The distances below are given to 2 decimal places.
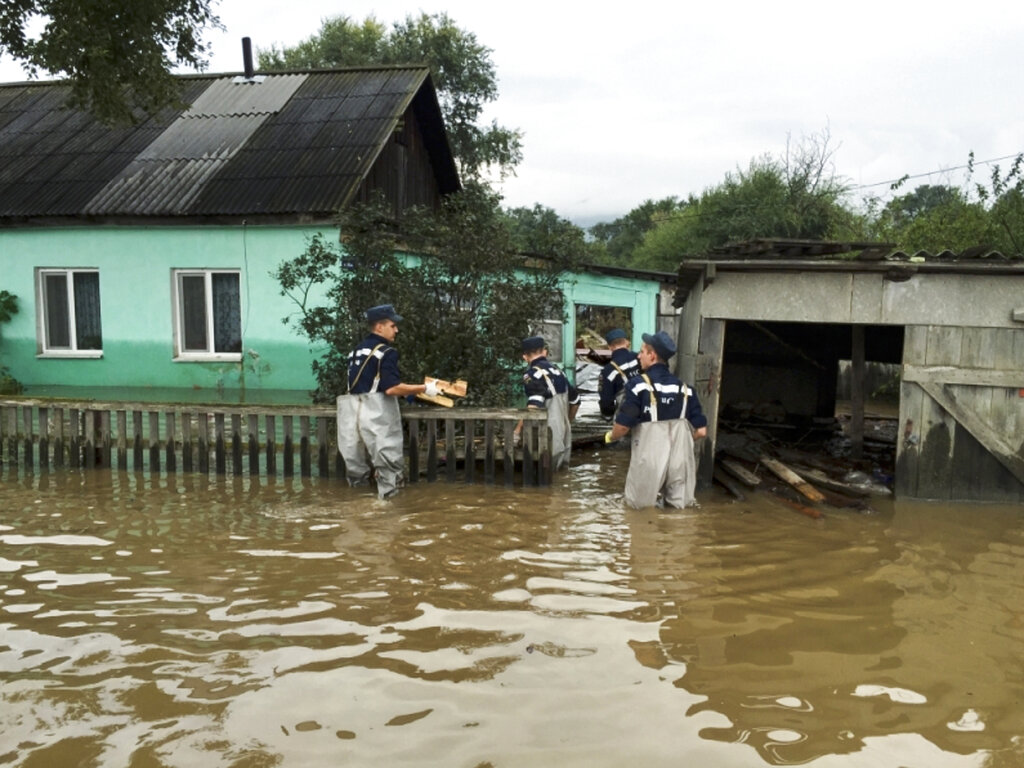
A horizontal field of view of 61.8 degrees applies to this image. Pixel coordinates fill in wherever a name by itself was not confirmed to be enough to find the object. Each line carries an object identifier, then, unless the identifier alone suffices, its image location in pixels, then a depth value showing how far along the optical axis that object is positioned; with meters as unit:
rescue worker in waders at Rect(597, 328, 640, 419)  9.21
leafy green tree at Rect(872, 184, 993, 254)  17.50
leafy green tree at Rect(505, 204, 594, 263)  9.66
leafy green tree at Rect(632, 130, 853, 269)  32.72
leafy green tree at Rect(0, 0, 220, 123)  10.91
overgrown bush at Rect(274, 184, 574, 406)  9.24
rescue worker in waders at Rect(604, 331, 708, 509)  7.36
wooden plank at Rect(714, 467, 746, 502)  8.36
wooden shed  8.02
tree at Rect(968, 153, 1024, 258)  16.27
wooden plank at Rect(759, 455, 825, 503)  8.12
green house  12.99
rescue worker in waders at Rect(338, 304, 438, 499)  7.95
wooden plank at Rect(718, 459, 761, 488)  8.59
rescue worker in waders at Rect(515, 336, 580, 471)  9.12
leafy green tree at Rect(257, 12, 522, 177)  27.06
